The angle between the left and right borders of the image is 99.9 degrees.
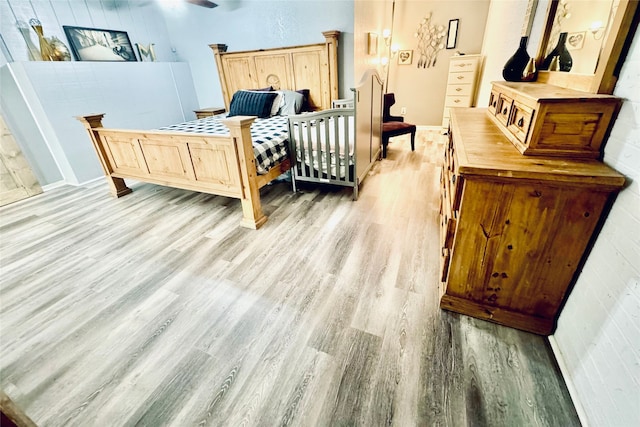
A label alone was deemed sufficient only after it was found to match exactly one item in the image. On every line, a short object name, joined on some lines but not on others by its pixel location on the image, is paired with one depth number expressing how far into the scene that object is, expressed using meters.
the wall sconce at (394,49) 5.02
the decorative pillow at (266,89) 4.11
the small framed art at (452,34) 4.55
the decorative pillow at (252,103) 3.78
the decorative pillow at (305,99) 4.01
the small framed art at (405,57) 4.99
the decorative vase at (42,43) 3.12
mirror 0.95
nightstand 4.60
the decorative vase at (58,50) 3.25
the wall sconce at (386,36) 4.70
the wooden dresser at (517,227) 1.03
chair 3.91
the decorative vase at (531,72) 1.78
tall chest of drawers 4.42
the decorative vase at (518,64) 1.85
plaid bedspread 2.53
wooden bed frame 2.28
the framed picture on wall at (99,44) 3.54
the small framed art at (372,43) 4.02
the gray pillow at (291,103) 3.85
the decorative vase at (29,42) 3.07
